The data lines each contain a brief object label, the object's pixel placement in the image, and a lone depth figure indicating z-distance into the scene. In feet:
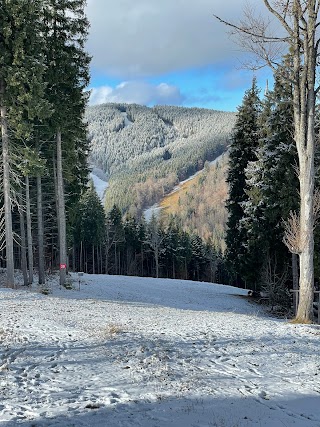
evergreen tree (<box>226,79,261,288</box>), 86.58
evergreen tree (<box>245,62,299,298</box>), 67.36
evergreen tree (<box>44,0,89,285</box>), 64.85
